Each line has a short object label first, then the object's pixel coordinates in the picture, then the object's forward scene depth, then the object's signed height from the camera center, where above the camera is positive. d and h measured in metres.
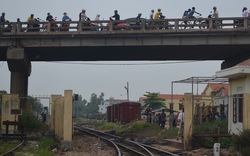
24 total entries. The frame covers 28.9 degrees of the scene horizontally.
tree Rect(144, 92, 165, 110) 87.88 -1.48
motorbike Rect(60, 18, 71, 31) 34.94 +4.96
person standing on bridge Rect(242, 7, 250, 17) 33.34 +5.56
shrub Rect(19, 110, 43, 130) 27.16 -1.56
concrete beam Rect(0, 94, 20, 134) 27.14 -0.73
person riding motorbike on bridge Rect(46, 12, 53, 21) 36.03 +5.61
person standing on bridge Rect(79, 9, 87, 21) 35.59 +5.66
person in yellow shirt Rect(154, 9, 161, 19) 35.23 +5.74
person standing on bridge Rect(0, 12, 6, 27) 36.00 +5.55
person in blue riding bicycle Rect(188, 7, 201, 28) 34.06 +5.55
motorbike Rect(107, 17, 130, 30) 34.94 +4.93
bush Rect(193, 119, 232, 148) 21.61 -1.85
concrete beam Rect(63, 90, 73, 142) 23.25 -0.97
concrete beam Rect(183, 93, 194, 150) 22.14 -1.19
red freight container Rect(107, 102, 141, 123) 50.34 -1.94
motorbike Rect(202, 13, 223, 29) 33.81 +4.89
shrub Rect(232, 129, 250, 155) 17.94 -1.85
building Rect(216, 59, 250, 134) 20.77 -0.17
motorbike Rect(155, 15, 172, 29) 34.19 +5.01
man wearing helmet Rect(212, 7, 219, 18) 34.28 +5.65
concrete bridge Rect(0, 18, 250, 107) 34.00 +3.87
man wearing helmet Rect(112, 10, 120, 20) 35.77 +5.65
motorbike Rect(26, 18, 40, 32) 35.19 +4.97
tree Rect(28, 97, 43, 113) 32.93 -0.77
